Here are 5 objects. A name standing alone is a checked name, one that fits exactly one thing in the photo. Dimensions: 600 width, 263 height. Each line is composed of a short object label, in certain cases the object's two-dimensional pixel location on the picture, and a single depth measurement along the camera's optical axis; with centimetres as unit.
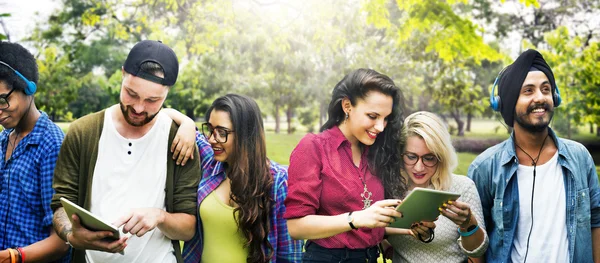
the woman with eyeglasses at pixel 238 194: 277
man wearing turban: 288
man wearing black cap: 248
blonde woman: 282
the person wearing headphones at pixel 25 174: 257
